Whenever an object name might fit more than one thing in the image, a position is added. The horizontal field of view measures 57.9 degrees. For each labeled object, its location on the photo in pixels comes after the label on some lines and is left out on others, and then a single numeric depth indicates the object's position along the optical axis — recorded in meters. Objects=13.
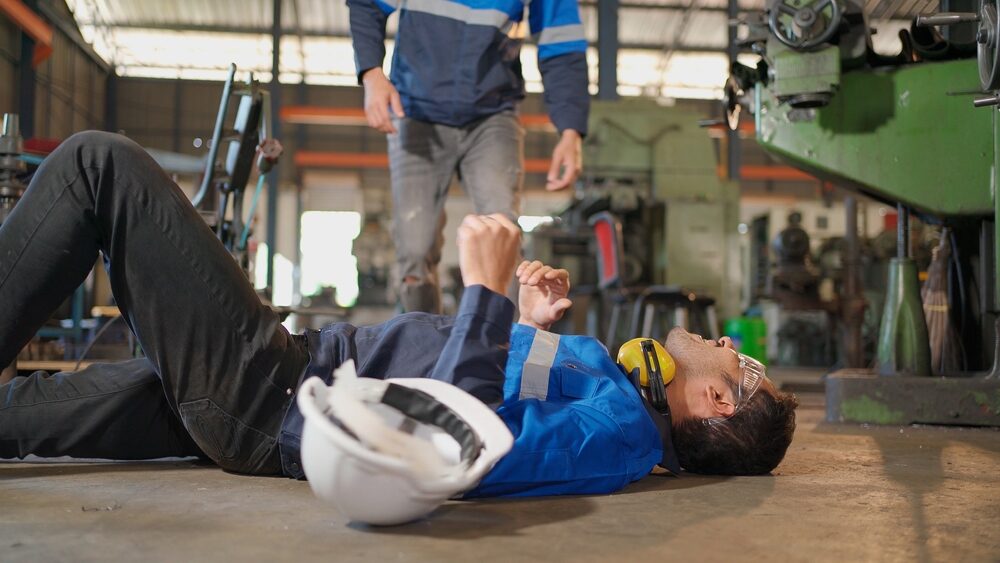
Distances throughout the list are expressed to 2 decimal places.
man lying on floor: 1.29
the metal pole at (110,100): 14.81
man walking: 2.64
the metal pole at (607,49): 9.11
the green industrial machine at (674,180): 7.12
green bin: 7.66
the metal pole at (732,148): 12.81
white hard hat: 0.97
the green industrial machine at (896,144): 2.76
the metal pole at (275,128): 12.47
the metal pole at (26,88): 10.38
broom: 3.06
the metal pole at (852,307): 5.93
